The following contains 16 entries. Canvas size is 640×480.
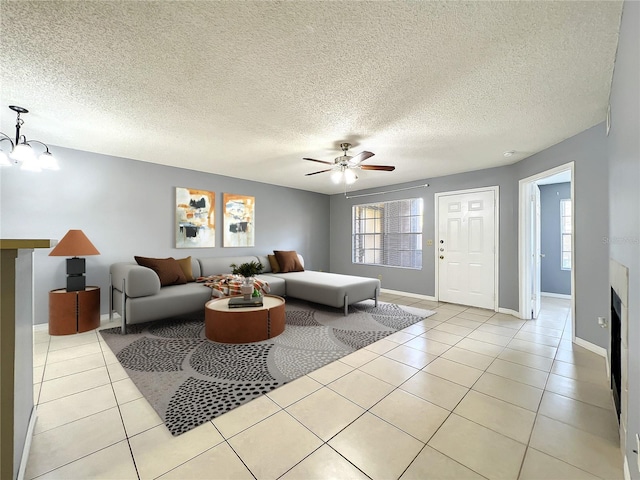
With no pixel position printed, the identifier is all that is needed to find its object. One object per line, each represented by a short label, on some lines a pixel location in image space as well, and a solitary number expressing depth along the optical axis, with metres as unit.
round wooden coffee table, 2.87
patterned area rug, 1.89
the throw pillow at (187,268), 4.15
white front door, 4.41
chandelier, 2.54
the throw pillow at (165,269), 3.71
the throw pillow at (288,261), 5.23
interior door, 4.00
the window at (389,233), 5.44
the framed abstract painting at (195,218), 4.45
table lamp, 3.11
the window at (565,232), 5.36
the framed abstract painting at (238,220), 5.04
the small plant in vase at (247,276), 3.24
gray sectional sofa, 3.17
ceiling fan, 3.18
